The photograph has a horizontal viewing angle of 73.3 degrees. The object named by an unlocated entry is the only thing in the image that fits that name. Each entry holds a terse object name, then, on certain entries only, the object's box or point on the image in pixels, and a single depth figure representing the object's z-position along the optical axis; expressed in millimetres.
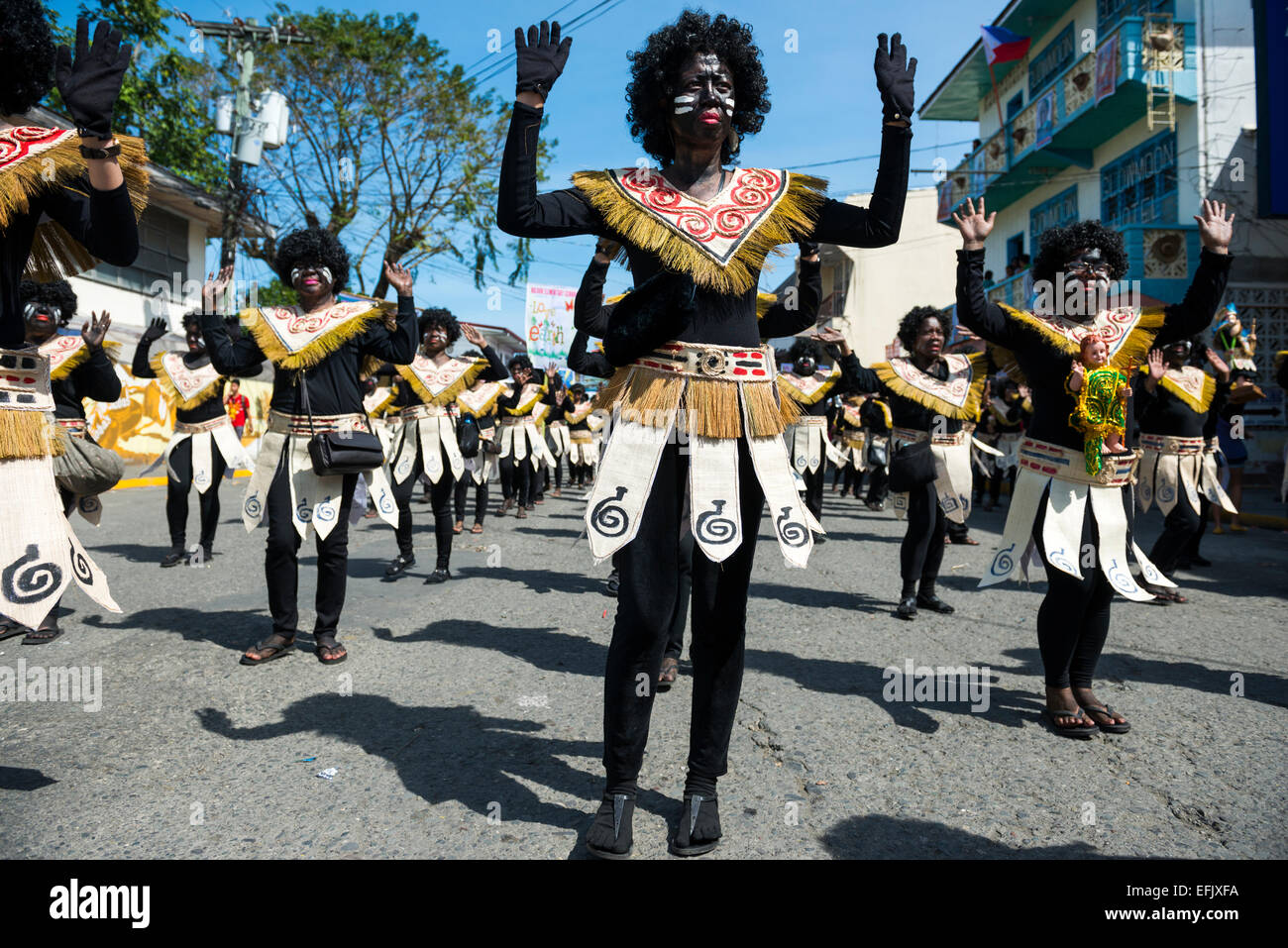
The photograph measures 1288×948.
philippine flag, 20500
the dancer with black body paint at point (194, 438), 7418
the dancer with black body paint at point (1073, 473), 3549
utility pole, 16500
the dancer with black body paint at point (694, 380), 2449
